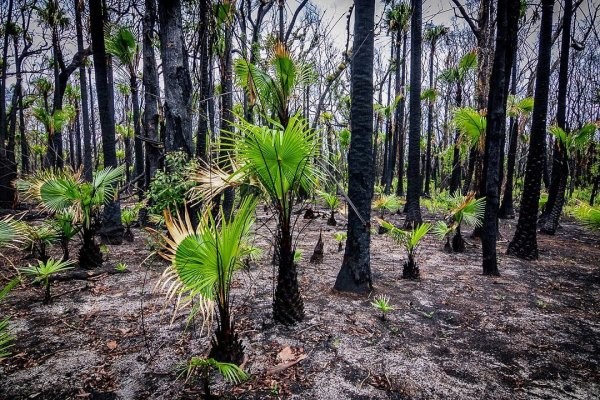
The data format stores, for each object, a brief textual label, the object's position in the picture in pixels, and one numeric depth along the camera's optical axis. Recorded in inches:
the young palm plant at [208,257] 100.1
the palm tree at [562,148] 345.4
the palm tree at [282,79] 174.6
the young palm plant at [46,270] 163.9
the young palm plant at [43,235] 199.0
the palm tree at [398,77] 567.5
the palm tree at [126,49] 331.0
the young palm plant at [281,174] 125.0
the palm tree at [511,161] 384.6
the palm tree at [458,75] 414.9
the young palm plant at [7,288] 74.5
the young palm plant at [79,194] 205.5
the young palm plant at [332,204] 374.3
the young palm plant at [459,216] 266.2
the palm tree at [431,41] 695.7
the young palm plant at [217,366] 86.1
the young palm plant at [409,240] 214.2
